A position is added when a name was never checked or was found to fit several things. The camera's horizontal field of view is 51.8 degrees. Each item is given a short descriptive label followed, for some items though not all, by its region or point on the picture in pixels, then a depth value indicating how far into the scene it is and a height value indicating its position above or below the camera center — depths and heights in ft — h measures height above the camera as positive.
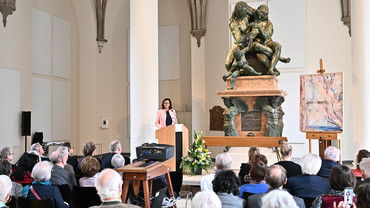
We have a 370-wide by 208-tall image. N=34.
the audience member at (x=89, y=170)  13.39 -1.98
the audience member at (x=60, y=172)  13.42 -2.09
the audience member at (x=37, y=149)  17.87 -1.62
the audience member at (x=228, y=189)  9.96 -2.03
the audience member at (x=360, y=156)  15.37 -1.82
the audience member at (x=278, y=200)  7.60 -1.77
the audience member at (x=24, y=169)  13.99 -2.05
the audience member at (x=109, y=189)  8.75 -1.74
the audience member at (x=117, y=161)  14.98 -1.89
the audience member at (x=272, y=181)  9.87 -1.78
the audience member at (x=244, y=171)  14.43 -2.22
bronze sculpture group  24.80 +3.67
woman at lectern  29.07 -0.21
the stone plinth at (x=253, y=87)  24.45 +1.70
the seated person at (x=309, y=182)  11.66 -2.19
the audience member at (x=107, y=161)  17.11 -2.15
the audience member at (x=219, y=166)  12.87 -1.81
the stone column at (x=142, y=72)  23.71 +2.58
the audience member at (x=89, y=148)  17.95 -1.62
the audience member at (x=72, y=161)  18.47 -2.28
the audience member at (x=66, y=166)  14.81 -2.08
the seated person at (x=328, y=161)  14.49 -1.90
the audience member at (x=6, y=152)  16.70 -1.65
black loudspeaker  33.30 -0.74
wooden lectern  22.16 -1.40
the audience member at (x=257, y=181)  11.34 -2.10
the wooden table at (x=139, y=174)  12.57 -2.03
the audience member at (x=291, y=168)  13.94 -2.05
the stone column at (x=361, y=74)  22.04 +2.17
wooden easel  21.25 -1.38
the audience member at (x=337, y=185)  9.69 -1.90
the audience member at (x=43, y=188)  11.30 -2.20
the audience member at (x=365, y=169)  12.19 -1.86
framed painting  21.43 +0.55
